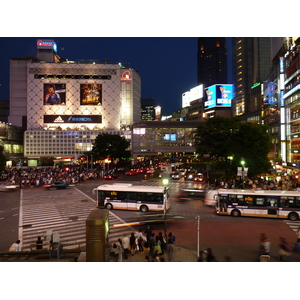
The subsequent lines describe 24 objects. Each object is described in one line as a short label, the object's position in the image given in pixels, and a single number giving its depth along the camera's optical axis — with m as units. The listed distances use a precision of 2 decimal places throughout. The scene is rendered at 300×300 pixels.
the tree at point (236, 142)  35.41
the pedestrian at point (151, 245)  12.50
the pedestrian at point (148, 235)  13.52
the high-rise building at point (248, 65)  114.88
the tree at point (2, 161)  37.26
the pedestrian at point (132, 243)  12.96
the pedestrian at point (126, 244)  12.94
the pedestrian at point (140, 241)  13.31
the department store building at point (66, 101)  89.62
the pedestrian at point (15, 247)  13.14
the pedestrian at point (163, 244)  12.84
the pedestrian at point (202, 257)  11.19
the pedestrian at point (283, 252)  11.80
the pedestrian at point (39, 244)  13.33
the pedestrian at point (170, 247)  12.32
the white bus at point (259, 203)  19.92
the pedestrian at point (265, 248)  12.19
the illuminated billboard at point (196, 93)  121.88
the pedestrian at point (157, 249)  12.13
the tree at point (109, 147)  62.44
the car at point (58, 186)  35.84
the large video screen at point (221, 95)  106.76
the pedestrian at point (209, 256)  11.41
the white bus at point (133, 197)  22.25
